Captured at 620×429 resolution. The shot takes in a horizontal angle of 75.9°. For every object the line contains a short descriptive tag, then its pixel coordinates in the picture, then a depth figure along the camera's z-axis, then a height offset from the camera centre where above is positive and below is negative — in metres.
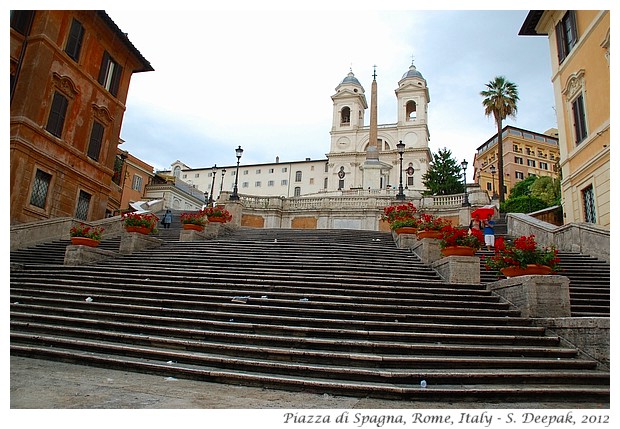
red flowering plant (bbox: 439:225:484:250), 10.20 +1.45
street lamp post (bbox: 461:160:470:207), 25.47 +7.95
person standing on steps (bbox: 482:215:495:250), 13.98 +2.10
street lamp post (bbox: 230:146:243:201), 23.39 +6.43
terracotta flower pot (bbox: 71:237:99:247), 12.91 +0.93
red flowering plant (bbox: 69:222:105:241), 13.14 +1.24
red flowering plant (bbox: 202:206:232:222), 18.92 +3.13
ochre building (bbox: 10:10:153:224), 17.38 +7.89
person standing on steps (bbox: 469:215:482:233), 17.09 +3.09
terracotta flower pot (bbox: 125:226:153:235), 14.92 +1.67
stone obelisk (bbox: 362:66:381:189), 48.09 +14.86
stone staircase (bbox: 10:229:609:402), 5.51 -0.84
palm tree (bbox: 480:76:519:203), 38.19 +18.80
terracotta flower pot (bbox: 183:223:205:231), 17.22 +2.18
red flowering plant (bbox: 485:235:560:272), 7.94 +0.89
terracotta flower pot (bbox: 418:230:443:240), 12.88 +1.91
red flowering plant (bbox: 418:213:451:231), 12.97 +2.24
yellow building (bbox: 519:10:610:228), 14.84 +8.26
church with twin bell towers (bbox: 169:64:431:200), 69.94 +24.16
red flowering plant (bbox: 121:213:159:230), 14.95 +2.00
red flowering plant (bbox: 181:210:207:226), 17.34 +2.52
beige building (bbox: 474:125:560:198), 73.50 +26.96
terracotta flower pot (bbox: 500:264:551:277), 7.91 +0.59
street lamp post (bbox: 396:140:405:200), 23.57 +6.05
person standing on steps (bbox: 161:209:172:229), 23.11 +3.19
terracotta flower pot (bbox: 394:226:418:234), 15.49 +2.40
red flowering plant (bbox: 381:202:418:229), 15.55 +3.05
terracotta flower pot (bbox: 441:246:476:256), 10.05 +1.12
